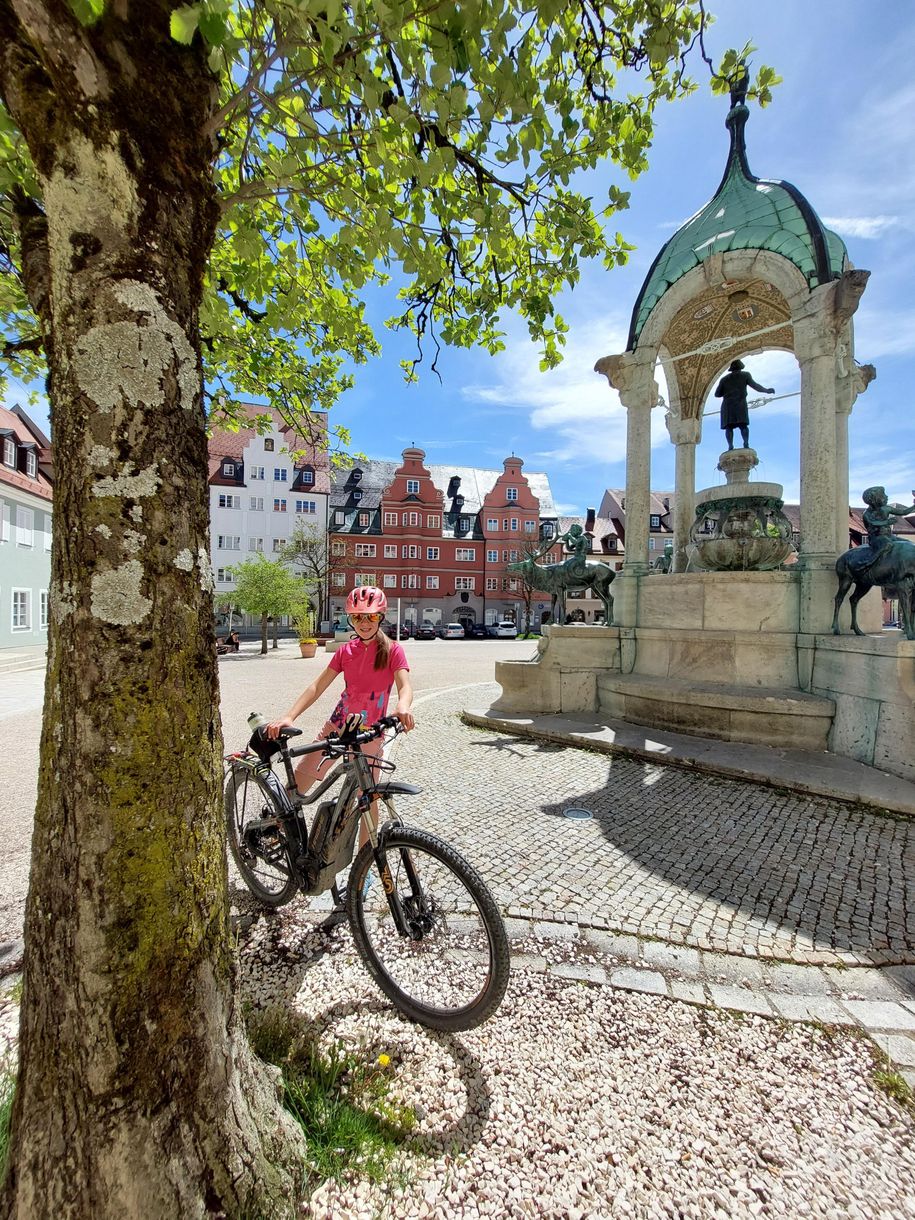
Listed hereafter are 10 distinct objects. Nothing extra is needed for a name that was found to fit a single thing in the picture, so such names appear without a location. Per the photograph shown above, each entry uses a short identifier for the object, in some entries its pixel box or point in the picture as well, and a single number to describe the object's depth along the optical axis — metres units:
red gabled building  48.28
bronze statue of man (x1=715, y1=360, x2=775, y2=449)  8.69
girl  3.13
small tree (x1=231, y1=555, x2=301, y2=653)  23.61
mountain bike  2.16
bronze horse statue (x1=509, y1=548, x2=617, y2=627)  9.18
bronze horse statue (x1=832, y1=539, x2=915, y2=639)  5.34
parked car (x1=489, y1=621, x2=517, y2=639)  42.84
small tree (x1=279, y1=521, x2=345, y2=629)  36.88
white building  44.25
